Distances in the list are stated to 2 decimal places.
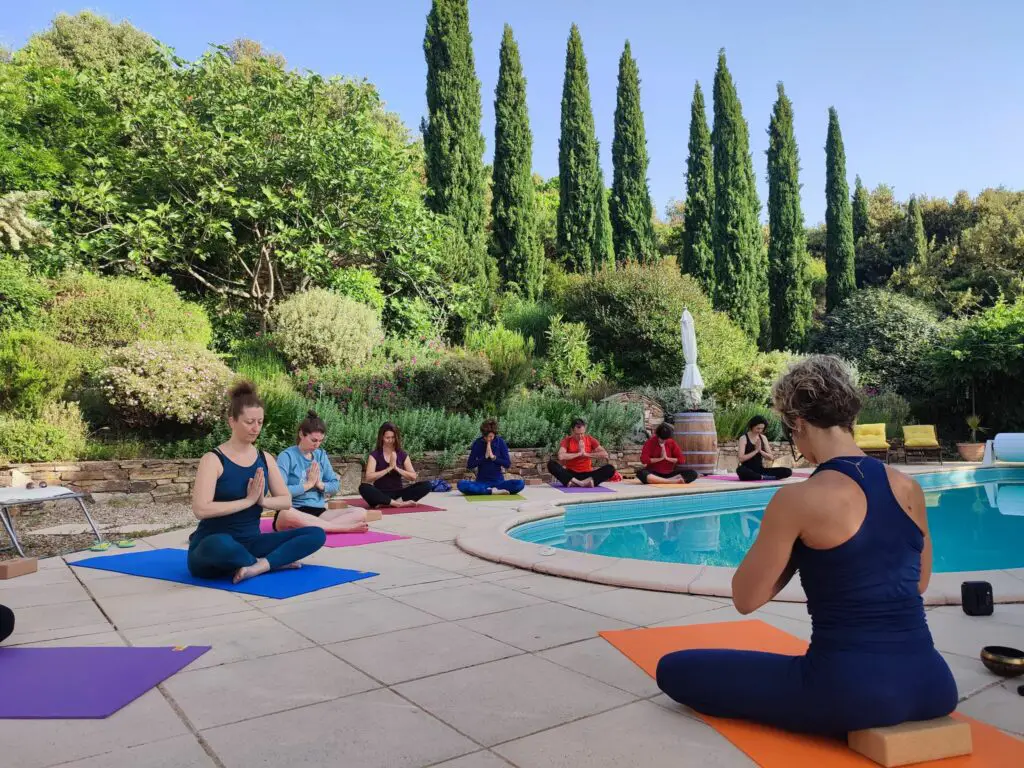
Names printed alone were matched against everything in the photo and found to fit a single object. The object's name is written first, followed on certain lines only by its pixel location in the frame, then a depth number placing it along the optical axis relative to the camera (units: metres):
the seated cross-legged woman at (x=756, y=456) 10.58
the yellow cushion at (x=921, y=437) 15.02
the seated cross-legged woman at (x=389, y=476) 7.74
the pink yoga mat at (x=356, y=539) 5.73
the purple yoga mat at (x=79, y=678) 2.35
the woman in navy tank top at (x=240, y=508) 4.08
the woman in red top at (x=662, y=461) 10.30
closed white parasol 12.97
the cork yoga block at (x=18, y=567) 4.53
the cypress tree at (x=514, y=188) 19.78
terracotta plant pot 15.31
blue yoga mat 4.08
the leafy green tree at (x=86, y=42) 20.19
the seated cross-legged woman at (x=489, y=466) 8.72
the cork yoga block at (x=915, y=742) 1.87
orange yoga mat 1.91
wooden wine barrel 11.83
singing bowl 2.50
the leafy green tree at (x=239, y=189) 13.13
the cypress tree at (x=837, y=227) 26.41
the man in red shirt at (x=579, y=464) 9.74
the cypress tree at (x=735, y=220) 23.14
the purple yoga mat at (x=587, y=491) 9.22
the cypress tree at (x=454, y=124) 18.38
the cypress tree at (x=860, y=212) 31.70
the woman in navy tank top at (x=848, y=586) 1.88
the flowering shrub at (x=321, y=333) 12.10
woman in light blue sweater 6.08
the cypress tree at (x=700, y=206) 24.64
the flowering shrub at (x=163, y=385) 8.77
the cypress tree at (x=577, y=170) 22.03
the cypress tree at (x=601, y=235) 22.11
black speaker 3.28
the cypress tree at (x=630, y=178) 23.88
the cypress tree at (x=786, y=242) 24.62
